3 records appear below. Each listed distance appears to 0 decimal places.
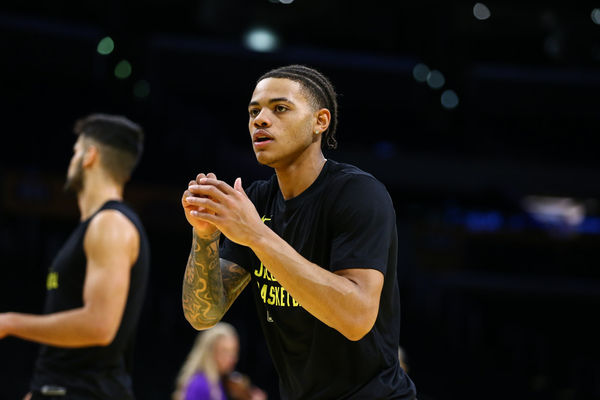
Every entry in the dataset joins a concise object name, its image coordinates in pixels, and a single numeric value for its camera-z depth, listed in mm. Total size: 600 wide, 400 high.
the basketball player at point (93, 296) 6191
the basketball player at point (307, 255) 4129
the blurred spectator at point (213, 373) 12625
